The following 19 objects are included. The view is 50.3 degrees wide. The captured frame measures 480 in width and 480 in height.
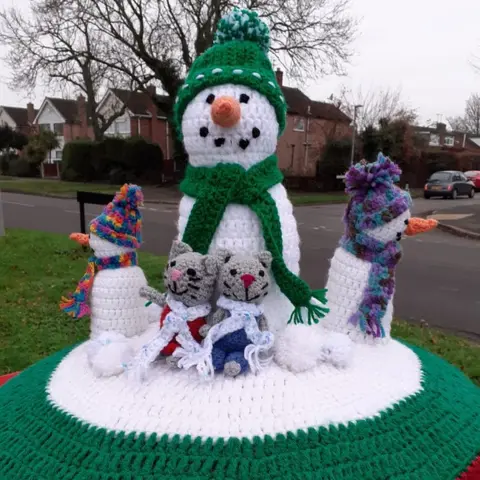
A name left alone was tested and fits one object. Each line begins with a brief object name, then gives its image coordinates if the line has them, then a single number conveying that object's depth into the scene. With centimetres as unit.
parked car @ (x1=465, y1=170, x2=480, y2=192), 2444
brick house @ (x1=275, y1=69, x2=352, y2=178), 2528
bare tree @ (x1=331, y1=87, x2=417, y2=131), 2373
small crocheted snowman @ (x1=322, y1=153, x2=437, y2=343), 146
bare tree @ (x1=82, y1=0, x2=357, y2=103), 1412
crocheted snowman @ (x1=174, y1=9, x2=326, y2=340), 142
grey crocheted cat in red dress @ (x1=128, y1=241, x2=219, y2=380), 129
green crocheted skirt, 107
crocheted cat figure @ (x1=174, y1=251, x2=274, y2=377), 128
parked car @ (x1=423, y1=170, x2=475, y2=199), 1934
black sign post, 461
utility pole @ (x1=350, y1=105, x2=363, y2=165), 1906
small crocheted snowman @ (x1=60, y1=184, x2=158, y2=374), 153
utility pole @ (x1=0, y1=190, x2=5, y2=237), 725
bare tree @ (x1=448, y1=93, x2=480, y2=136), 4028
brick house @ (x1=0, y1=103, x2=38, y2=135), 4158
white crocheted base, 114
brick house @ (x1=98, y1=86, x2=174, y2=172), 2872
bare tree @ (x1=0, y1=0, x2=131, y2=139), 1429
